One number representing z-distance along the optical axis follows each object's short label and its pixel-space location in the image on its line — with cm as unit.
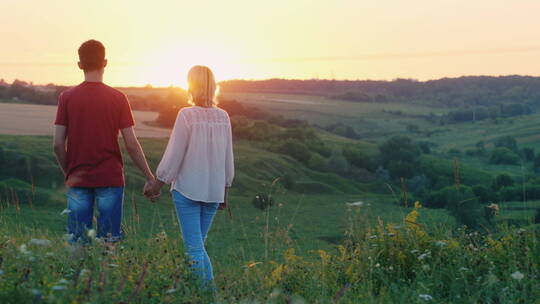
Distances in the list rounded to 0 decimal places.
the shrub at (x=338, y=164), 11056
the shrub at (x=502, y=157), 13132
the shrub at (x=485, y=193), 8912
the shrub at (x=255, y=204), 6625
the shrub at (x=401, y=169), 11356
